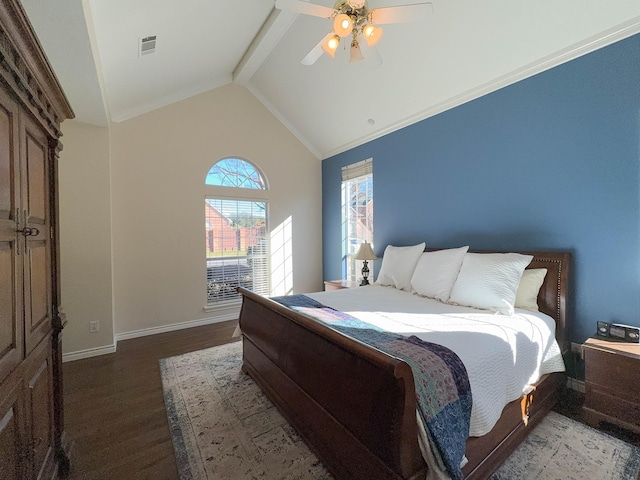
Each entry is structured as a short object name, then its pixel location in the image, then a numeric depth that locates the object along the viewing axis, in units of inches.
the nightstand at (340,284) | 156.3
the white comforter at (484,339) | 54.8
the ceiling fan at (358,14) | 70.4
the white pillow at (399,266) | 120.9
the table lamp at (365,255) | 150.0
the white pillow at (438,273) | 101.7
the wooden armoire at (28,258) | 36.4
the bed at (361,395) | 44.0
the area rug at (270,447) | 60.4
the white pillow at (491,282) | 86.4
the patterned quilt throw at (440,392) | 44.3
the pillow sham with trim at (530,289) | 91.3
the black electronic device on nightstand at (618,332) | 74.1
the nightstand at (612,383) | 67.9
